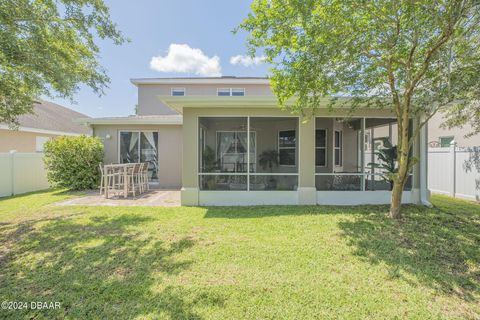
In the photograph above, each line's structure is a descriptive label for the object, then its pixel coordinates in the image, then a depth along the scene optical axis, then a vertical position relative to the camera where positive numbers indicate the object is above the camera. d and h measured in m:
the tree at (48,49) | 4.66 +2.59
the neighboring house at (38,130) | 13.05 +1.94
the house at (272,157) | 7.58 +0.11
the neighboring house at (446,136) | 12.38 +1.38
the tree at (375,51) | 4.70 +2.46
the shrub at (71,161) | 10.12 -0.02
